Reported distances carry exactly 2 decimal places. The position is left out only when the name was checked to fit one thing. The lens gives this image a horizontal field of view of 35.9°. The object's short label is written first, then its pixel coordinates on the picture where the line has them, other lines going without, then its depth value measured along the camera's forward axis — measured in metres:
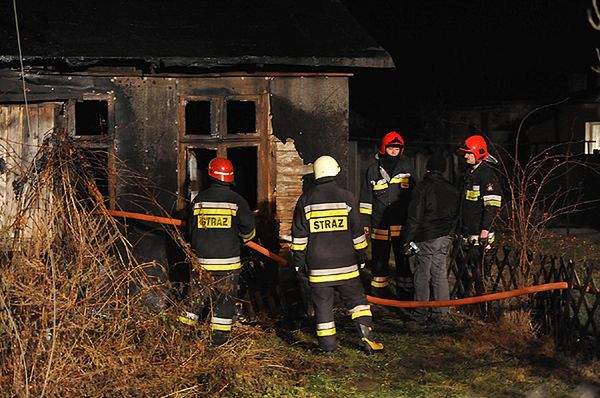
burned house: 10.28
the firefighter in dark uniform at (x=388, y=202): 11.20
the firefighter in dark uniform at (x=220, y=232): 9.40
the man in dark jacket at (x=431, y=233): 10.43
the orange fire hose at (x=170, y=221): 9.50
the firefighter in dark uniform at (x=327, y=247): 9.19
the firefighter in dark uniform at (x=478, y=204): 10.87
